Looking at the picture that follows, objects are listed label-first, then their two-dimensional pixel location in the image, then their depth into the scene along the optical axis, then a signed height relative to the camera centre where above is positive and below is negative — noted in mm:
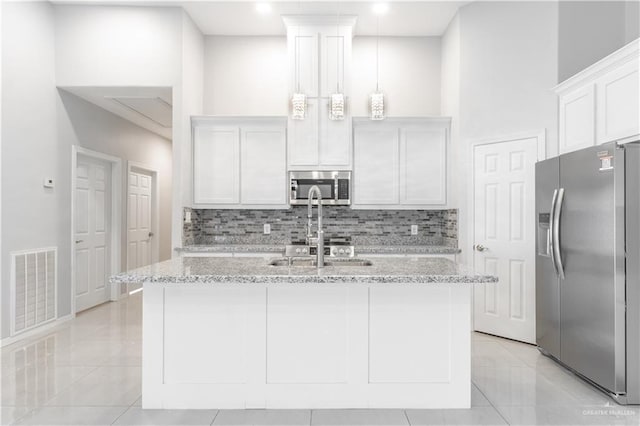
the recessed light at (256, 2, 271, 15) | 4445 +2342
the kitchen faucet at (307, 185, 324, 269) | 2495 -188
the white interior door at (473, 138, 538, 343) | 3922 -212
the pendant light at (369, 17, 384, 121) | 3566 +977
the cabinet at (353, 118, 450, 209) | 4766 +610
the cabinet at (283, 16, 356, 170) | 4680 +1724
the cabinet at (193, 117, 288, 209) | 4797 +630
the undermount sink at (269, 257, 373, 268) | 2812 -345
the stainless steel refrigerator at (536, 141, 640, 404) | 2547 -348
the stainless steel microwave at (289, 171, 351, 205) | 4750 +351
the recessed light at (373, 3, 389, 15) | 4441 +2334
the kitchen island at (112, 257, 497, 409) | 2430 -807
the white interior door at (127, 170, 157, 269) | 6113 -95
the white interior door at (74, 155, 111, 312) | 5059 -227
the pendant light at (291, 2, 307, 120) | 3844 +1060
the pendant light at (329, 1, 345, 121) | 3703 +1015
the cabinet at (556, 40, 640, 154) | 2838 +906
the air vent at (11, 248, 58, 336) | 3842 -765
